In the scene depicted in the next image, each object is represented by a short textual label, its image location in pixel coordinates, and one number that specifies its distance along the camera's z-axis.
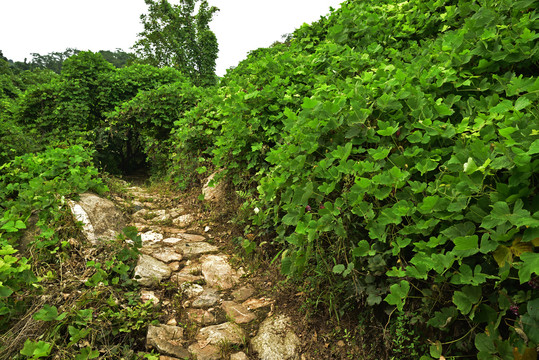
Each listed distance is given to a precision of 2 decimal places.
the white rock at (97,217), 3.21
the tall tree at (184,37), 21.06
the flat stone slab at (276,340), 2.08
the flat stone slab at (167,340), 2.16
